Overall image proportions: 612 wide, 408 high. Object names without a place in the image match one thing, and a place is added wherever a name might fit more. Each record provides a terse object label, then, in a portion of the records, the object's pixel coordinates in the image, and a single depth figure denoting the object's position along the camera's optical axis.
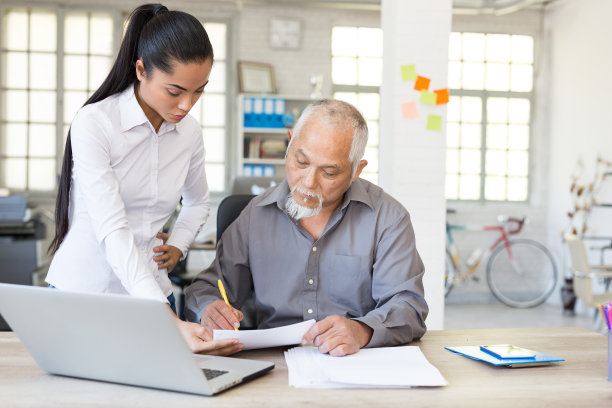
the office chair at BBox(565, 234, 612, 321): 4.72
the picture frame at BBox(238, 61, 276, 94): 7.01
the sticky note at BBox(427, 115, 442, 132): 4.14
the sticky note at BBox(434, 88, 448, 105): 4.12
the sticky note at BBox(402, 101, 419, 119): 4.12
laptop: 1.13
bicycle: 7.23
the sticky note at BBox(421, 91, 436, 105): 4.12
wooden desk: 1.18
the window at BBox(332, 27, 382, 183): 7.37
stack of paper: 1.28
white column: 4.09
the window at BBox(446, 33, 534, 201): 7.57
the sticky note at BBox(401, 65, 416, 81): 4.09
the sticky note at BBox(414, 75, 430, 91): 4.11
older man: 1.85
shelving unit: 6.88
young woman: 1.64
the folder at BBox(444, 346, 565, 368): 1.44
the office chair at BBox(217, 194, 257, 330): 2.16
